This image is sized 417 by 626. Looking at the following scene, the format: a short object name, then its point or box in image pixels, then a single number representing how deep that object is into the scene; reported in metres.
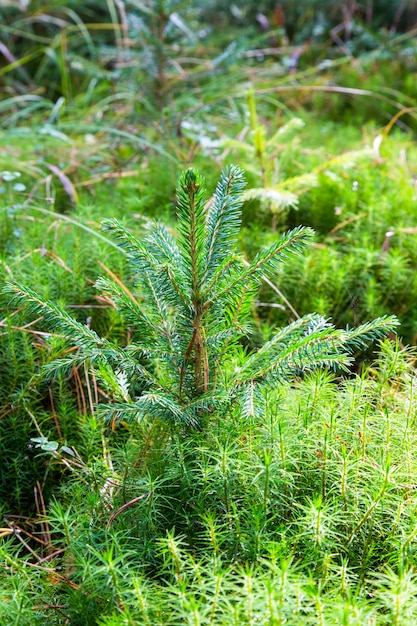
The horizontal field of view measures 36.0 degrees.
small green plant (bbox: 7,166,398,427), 1.16
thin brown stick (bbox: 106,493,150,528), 1.15
